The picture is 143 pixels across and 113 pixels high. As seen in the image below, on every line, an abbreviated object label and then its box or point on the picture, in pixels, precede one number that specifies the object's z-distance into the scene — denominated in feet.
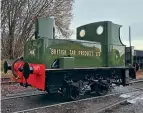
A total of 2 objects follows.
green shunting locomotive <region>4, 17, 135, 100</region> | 26.53
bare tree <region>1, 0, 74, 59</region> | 70.03
